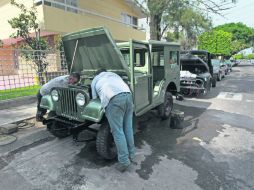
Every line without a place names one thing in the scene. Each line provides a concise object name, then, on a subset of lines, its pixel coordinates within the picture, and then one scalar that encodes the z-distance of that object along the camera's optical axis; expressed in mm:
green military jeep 3373
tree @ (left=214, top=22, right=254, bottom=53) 55934
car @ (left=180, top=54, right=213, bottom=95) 8477
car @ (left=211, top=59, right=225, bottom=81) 14305
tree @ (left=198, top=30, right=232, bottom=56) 28719
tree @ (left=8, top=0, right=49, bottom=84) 9281
